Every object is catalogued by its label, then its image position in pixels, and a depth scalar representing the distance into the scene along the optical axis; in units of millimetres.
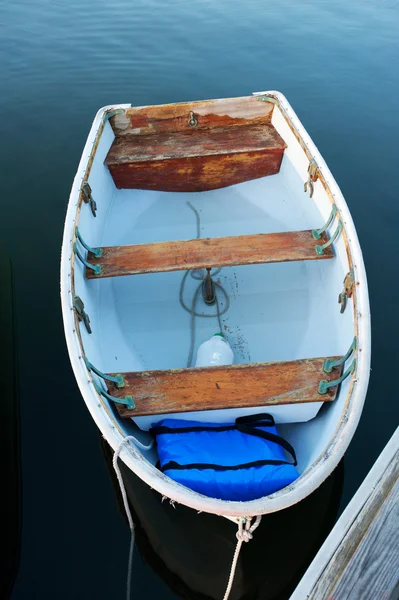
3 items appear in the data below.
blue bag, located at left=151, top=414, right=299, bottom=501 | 2217
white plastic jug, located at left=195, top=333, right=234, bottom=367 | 3132
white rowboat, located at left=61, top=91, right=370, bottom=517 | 2570
